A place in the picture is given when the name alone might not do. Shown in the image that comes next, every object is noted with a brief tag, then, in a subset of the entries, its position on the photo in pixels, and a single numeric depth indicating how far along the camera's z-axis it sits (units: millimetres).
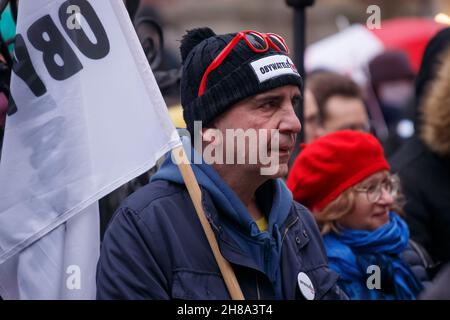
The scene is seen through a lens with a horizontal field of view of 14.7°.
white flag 5749
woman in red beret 7325
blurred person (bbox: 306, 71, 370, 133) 10742
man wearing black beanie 5427
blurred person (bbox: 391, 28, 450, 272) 8193
